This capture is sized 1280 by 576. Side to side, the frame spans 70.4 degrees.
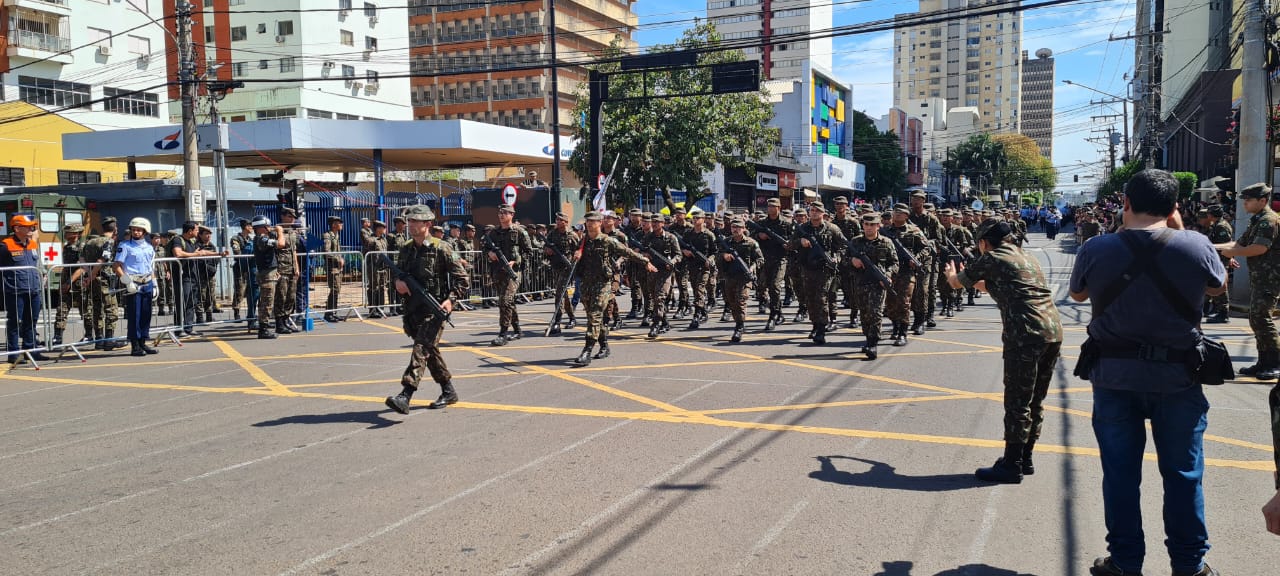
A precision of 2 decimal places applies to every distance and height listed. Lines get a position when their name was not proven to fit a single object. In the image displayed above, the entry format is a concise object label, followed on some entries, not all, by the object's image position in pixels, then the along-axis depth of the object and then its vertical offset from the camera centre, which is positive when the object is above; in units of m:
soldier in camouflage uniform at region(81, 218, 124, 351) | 12.18 -0.70
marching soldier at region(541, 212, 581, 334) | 13.38 -0.08
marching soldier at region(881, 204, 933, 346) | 11.25 -0.45
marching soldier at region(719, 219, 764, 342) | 12.43 -0.32
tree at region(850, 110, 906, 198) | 79.50 +7.49
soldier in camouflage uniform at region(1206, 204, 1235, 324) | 12.77 +0.13
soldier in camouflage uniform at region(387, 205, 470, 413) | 7.61 -0.40
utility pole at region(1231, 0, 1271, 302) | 14.59 +2.06
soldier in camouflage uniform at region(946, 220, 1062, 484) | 5.48 -0.59
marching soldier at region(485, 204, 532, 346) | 12.38 -0.24
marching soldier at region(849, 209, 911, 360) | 10.45 -0.34
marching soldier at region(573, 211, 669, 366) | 10.41 -0.28
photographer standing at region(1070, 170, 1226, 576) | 3.79 -0.53
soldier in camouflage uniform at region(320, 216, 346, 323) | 15.78 -0.55
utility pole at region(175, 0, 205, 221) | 19.45 +3.05
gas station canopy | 27.80 +3.32
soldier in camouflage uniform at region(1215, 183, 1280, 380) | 8.56 -0.36
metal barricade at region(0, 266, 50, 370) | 10.91 -0.72
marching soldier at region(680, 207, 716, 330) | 14.44 -0.25
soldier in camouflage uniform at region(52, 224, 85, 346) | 12.09 -0.65
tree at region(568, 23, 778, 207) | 28.06 +3.58
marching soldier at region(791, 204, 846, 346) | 11.91 -0.20
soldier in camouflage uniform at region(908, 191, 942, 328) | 14.06 +0.32
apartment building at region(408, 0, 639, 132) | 74.81 +16.40
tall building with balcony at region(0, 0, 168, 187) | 43.78 +9.51
